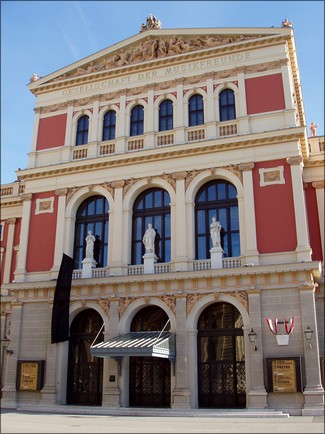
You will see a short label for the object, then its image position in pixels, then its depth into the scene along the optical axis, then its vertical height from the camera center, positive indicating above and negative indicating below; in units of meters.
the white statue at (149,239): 26.23 +7.04
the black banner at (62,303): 25.86 +3.87
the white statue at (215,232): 25.11 +7.08
